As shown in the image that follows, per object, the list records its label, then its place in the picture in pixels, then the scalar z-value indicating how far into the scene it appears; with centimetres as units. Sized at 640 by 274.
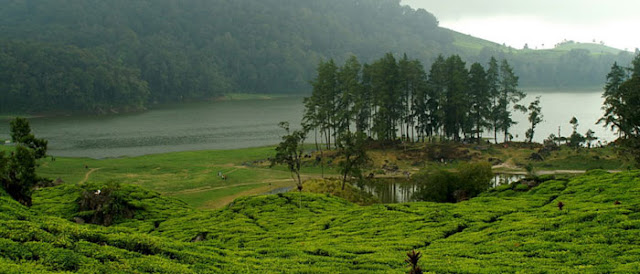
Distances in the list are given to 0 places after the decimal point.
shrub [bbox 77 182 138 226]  3819
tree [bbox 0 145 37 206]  3328
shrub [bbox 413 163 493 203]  4756
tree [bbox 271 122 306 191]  5147
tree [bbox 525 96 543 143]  8638
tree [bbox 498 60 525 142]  8988
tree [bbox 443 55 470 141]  8556
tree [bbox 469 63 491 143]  8731
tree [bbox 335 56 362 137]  8631
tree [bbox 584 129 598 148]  8312
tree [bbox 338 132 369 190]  5703
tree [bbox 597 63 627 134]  8052
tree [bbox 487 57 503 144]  8975
